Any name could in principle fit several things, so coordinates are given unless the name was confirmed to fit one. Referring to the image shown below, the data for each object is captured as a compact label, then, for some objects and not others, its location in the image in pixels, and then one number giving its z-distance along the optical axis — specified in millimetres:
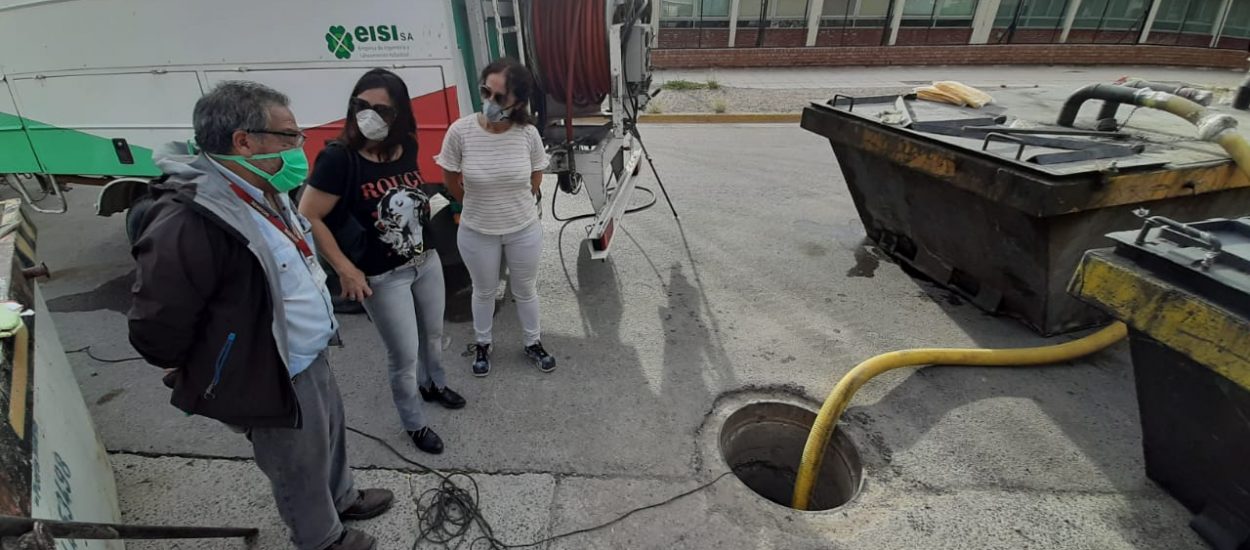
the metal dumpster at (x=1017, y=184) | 2891
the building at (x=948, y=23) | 17312
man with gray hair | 1512
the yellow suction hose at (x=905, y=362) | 2752
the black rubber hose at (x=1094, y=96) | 3229
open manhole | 3055
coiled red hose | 3953
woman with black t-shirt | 2213
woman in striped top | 2740
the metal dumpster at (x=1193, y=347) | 1828
